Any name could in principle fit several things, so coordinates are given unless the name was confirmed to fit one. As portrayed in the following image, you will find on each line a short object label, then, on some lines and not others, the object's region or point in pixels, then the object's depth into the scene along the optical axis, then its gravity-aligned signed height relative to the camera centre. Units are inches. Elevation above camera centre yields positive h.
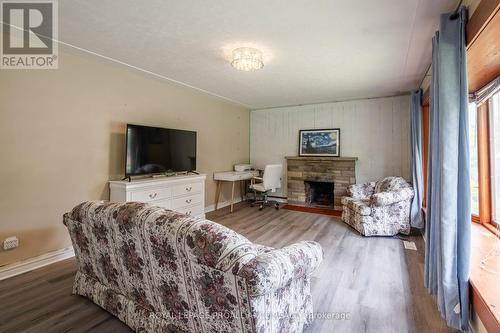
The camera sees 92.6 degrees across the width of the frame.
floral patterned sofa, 42.5 -21.7
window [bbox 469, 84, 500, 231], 97.5 +4.7
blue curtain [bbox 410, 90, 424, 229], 137.8 -1.1
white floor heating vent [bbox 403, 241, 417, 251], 122.0 -40.5
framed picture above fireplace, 206.4 +23.4
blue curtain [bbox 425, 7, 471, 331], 61.5 -2.1
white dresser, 121.2 -12.9
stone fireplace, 199.9 -9.8
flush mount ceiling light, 103.6 +48.5
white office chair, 197.6 -11.1
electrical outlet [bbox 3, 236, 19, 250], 92.0 -28.7
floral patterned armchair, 136.6 -26.7
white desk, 193.8 -6.6
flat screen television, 127.1 +11.0
